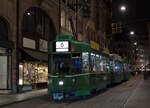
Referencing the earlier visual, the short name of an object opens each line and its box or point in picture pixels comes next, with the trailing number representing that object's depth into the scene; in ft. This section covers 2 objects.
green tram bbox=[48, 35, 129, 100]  50.31
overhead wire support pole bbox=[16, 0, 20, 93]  70.49
